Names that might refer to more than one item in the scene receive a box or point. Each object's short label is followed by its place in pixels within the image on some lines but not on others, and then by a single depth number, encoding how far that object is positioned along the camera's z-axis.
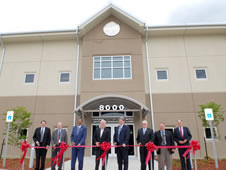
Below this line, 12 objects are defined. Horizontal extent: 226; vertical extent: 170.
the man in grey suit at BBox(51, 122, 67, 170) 6.89
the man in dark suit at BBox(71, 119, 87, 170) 6.54
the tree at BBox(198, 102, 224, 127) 10.52
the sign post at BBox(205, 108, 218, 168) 7.92
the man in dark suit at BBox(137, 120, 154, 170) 6.46
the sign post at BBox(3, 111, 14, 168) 8.86
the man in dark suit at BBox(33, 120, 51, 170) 6.67
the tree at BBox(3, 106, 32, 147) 10.55
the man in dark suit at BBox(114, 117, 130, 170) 6.29
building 12.12
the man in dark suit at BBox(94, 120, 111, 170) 6.43
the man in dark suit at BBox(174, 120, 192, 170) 6.45
